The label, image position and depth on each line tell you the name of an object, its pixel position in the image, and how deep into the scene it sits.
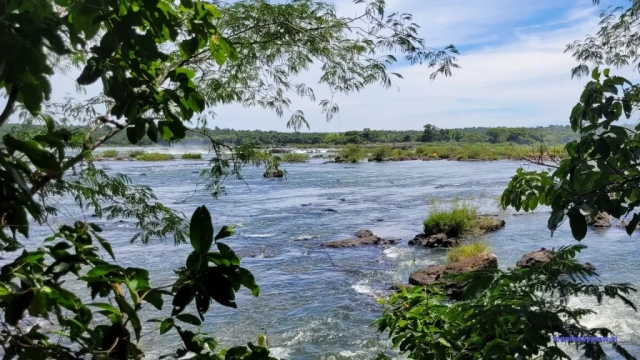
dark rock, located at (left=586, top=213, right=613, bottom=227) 13.49
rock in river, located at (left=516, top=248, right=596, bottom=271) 9.39
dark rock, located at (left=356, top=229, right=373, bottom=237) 13.53
